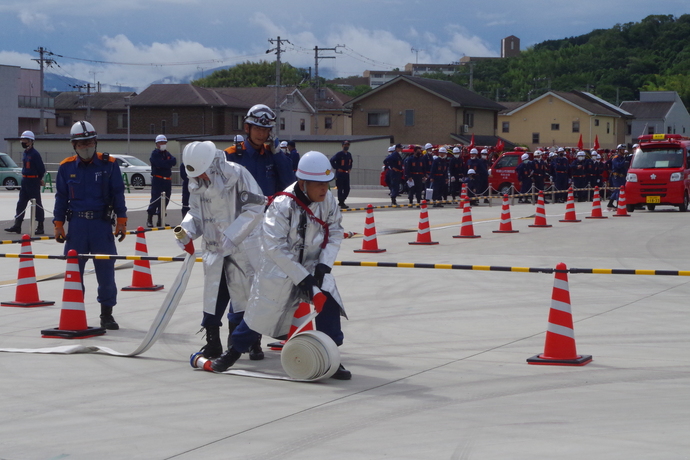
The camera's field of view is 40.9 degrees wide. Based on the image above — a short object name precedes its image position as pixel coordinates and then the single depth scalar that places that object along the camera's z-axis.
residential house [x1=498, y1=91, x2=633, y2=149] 85.50
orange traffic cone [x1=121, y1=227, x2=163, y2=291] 12.26
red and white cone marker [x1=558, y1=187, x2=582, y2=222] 23.80
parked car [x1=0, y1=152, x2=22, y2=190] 42.94
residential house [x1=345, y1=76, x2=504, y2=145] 69.12
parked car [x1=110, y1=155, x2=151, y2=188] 47.69
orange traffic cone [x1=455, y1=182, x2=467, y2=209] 29.40
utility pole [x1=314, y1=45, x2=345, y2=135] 80.81
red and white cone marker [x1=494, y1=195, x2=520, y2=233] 20.64
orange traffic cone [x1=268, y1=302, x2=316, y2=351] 7.38
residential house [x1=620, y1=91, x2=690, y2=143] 96.31
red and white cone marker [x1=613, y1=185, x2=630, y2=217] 26.30
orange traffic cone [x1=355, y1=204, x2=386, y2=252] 16.59
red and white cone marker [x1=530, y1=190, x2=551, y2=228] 21.83
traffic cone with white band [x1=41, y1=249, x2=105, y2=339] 9.15
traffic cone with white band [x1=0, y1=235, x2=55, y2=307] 10.96
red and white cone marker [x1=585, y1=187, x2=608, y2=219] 25.16
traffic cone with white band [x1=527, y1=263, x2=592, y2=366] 7.78
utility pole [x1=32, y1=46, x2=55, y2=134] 80.38
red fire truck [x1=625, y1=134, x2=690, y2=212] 27.77
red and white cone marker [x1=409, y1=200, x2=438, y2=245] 18.09
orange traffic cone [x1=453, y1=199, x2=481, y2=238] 19.43
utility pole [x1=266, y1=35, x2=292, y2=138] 66.38
